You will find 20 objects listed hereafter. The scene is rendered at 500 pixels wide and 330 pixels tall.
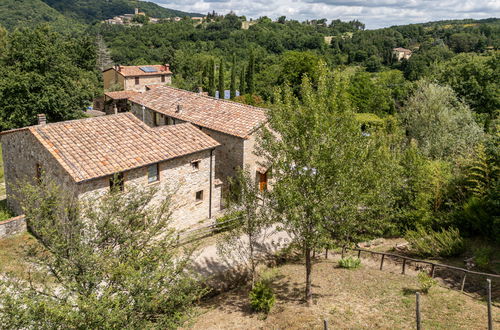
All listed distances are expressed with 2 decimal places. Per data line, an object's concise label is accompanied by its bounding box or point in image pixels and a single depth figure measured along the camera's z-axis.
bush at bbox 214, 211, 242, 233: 21.36
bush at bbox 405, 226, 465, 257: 18.27
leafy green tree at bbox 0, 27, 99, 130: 35.81
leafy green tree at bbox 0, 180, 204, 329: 7.74
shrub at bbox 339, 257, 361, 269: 18.02
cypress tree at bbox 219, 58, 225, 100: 62.68
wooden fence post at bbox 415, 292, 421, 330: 11.01
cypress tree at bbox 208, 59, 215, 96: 63.94
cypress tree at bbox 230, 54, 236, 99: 62.84
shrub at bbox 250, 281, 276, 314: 14.50
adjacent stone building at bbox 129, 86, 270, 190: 24.47
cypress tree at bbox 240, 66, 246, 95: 64.38
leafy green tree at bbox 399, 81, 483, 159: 28.23
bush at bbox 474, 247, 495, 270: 16.27
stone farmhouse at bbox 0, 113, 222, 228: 17.83
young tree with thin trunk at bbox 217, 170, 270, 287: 14.77
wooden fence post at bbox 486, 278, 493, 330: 10.59
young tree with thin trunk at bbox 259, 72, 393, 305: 11.91
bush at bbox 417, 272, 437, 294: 14.54
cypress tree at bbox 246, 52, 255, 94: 63.84
